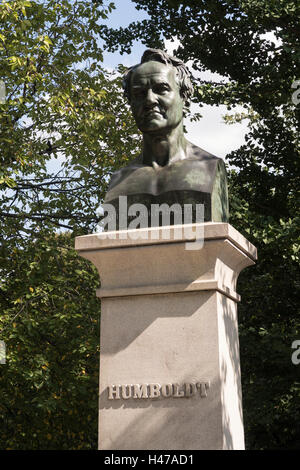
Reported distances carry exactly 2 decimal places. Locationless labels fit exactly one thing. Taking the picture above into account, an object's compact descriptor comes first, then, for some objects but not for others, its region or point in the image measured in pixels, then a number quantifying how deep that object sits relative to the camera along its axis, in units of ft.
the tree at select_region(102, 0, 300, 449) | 30.63
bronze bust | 16.67
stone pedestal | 14.98
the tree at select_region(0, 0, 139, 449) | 32.40
